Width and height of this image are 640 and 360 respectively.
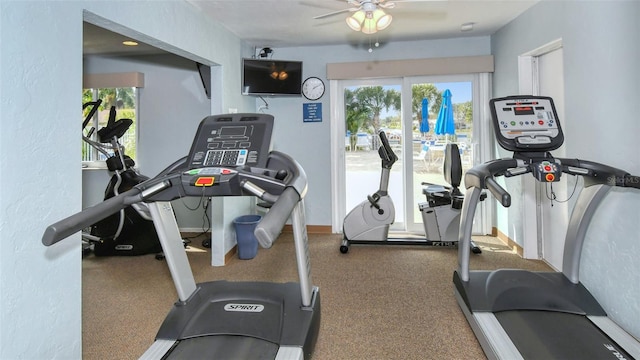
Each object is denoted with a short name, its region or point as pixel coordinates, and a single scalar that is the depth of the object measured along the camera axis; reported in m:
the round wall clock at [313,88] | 4.34
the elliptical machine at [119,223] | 3.54
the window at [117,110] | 4.53
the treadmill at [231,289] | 1.52
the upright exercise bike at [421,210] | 3.50
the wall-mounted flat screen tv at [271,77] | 3.85
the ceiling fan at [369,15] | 2.42
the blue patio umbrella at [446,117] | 4.18
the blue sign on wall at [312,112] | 4.36
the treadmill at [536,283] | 1.72
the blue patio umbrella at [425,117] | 4.23
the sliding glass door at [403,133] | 4.19
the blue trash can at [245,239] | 3.45
